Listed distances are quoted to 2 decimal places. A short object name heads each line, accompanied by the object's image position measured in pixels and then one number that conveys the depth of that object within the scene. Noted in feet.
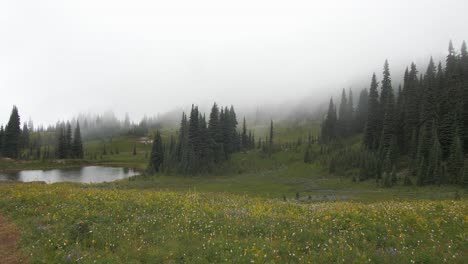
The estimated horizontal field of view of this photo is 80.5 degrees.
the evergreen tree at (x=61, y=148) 499.10
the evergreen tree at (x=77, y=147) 520.01
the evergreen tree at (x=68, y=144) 507.22
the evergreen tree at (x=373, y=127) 292.40
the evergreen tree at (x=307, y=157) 319.27
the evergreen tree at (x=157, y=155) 343.05
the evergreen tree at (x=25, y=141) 625.25
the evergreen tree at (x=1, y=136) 441.44
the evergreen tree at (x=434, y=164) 177.58
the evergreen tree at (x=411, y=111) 258.37
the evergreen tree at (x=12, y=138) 437.99
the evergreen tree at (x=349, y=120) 409.49
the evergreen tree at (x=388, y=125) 265.13
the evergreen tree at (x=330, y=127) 410.45
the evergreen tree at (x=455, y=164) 173.27
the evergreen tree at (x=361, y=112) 406.48
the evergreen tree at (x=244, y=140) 469.90
